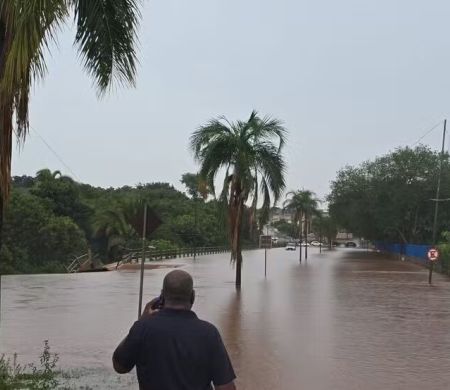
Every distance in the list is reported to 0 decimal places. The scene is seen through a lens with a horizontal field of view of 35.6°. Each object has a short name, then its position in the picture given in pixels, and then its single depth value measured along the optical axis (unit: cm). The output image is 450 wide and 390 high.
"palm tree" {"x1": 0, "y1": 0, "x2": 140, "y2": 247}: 587
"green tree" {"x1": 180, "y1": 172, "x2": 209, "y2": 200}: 13588
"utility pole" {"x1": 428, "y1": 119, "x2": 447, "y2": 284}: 3847
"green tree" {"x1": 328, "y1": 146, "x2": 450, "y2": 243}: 6056
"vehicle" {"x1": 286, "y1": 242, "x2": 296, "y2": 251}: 10934
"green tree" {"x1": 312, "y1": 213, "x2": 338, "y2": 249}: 12157
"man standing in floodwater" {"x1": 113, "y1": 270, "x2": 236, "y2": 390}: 368
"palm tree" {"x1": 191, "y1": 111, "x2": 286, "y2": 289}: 2408
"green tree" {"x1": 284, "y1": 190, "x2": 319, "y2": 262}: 8406
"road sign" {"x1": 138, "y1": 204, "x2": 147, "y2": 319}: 1167
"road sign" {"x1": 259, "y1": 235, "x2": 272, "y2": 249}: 4069
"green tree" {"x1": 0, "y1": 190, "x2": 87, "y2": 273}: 4791
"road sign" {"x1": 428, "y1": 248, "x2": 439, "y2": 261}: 3009
